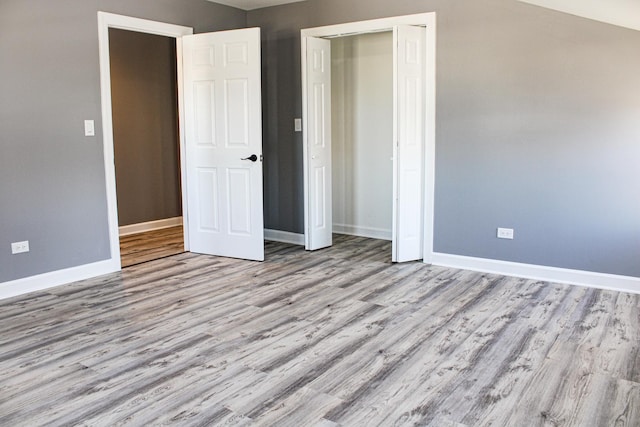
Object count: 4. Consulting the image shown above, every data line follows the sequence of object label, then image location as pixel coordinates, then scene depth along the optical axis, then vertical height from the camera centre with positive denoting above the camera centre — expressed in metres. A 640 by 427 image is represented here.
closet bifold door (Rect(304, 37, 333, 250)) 5.47 +0.04
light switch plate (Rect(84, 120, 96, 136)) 4.58 +0.17
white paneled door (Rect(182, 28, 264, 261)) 5.11 +0.05
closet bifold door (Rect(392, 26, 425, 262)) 4.91 +0.04
